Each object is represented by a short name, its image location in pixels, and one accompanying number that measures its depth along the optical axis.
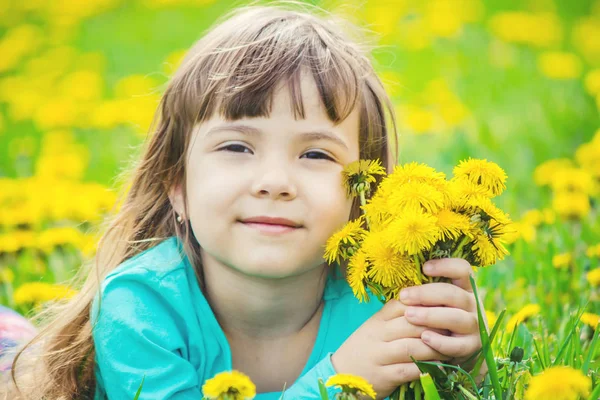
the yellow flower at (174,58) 4.62
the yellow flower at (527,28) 5.49
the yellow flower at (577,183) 2.87
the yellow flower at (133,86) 4.76
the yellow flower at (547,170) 3.30
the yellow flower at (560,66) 4.71
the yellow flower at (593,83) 4.12
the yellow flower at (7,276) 2.73
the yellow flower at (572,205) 2.80
